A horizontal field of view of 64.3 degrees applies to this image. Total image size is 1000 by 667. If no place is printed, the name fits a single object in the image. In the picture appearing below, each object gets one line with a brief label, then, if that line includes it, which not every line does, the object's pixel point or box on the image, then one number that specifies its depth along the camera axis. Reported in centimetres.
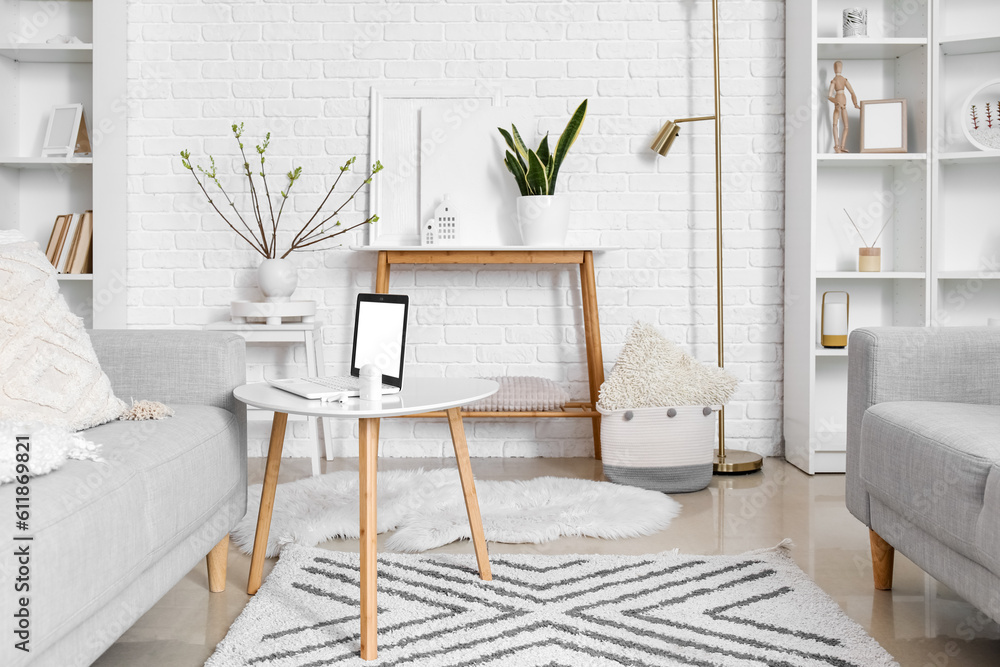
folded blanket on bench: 288
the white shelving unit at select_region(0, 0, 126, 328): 314
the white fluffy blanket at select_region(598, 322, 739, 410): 271
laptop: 169
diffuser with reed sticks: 304
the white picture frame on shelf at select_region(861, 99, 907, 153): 302
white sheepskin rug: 218
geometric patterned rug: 147
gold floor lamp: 303
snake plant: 306
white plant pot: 304
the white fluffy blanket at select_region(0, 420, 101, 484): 111
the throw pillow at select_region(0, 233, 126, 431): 139
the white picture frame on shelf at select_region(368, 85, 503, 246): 329
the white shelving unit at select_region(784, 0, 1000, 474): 296
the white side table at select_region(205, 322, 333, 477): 289
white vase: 303
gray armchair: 134
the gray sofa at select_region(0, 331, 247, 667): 105
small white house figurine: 314
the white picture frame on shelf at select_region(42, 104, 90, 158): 313
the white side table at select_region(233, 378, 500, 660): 146
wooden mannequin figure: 305
